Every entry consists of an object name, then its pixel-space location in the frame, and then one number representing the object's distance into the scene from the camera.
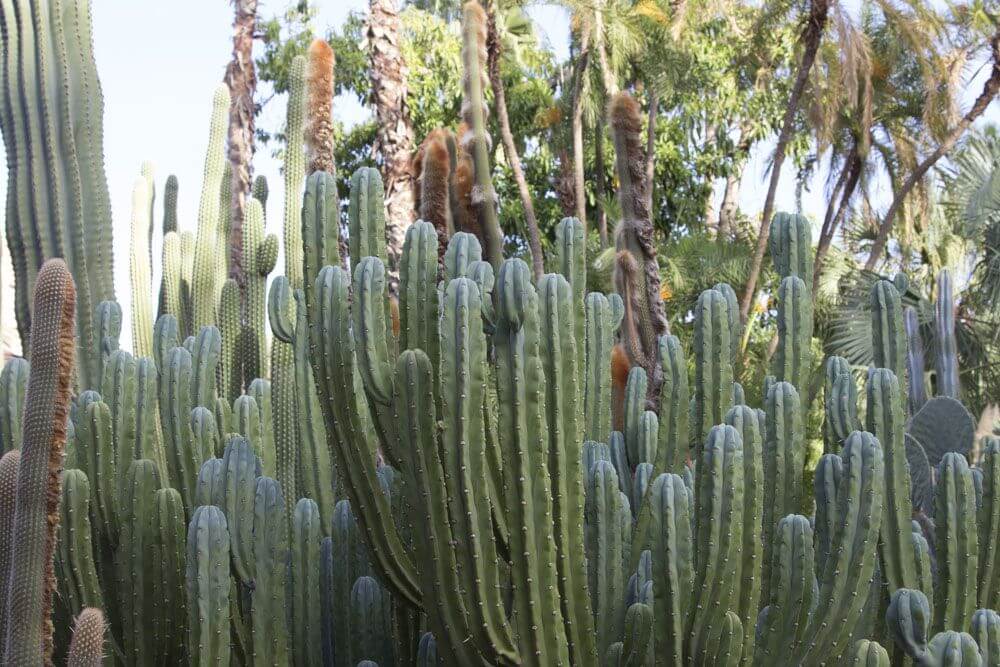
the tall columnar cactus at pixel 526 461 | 3.47
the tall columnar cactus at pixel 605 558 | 3.82
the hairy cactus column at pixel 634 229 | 6.11
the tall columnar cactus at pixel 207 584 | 3.71
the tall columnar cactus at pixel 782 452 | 3.93
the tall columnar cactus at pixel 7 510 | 3.34
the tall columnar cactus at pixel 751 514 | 3.63
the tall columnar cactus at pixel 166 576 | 4.25
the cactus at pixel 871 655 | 3.48
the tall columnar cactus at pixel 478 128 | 6.14
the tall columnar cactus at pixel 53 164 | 5.57
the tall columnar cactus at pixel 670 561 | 3.50
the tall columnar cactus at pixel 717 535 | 3.52
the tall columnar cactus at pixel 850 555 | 3.59
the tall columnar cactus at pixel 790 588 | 3.63
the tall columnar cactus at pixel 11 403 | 4.79
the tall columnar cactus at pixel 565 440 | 3.53
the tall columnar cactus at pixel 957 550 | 4.00
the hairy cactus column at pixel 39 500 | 3.19
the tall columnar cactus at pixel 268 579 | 3.93
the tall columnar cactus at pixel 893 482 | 3.98
